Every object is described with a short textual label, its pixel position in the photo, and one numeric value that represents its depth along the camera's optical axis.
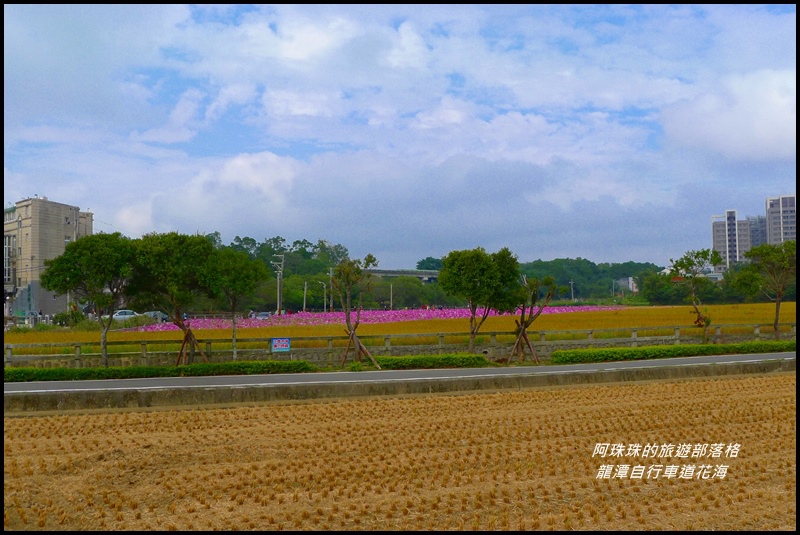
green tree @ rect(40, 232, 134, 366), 22.05
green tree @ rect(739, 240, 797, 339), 30.98
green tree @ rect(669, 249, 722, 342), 30.64
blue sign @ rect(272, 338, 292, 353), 24.08
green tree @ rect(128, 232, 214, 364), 22.44
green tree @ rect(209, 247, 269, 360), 23.20
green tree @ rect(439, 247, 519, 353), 26.67
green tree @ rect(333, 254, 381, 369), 24.00
